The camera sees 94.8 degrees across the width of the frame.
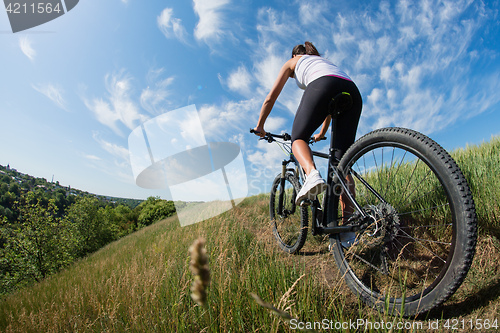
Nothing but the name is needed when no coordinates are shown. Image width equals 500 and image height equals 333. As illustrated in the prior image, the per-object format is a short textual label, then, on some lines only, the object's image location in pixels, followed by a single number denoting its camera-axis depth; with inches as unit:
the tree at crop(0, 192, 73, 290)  870.4
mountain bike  60.3
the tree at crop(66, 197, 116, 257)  1258.6
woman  93.4
